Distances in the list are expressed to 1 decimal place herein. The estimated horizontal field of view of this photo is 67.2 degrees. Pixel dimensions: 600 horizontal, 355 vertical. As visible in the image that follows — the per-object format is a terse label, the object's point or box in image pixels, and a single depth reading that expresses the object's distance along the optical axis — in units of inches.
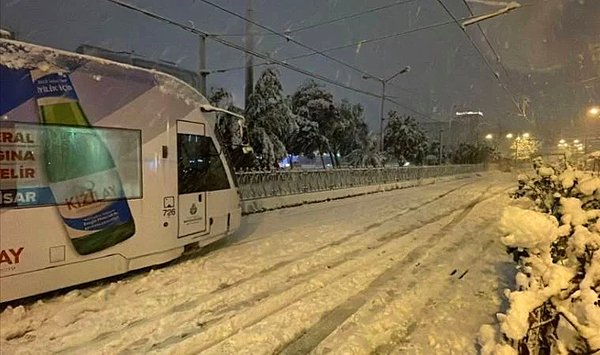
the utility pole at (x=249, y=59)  720.3
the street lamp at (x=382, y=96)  1201.1
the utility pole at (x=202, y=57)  623.2
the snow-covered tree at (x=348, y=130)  1262.3
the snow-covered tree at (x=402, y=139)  1674.5
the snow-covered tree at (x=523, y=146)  3016.7
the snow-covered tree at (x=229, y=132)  356.2
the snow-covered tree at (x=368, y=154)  1304.1
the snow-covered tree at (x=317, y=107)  1180.7
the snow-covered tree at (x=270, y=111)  827.4
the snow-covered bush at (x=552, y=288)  121.6
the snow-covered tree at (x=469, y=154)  2367.1
